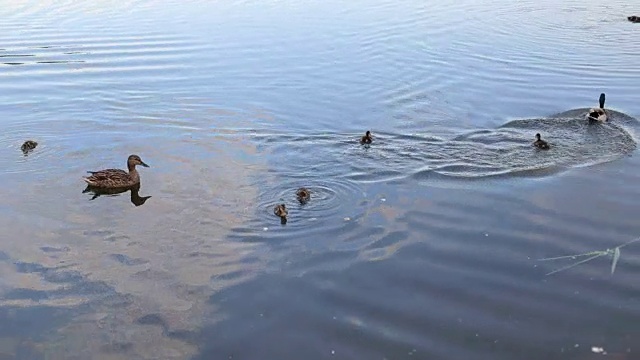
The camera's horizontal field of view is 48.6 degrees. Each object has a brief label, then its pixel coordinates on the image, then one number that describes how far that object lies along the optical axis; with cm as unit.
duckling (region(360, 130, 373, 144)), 1295
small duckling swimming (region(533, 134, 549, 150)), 1241
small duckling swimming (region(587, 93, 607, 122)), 1366
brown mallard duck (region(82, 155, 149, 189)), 1165
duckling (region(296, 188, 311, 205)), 1050
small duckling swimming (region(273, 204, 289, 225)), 994
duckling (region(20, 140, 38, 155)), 1330
